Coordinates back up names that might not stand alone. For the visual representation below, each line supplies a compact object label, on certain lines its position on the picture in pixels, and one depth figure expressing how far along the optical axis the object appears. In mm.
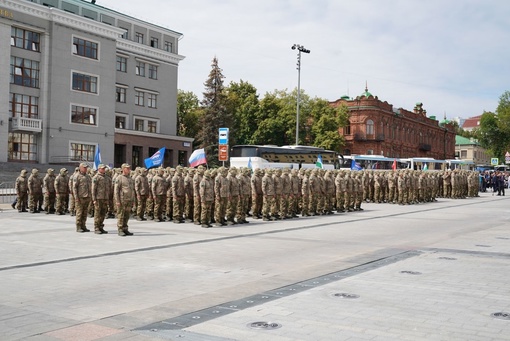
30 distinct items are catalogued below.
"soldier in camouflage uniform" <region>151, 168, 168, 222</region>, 19672
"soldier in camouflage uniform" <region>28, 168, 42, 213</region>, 22906
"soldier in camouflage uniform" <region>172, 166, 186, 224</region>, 19031
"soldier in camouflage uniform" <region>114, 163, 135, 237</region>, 15070
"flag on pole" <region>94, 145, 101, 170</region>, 24328
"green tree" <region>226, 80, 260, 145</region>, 75875
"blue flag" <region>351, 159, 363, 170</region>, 45425
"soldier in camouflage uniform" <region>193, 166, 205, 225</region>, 18531
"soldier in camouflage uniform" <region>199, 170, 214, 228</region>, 18016
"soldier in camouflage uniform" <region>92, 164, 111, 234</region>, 15414
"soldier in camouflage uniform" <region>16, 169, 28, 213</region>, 23172
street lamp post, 49219
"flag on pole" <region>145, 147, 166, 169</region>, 23609
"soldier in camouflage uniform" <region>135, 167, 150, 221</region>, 19938
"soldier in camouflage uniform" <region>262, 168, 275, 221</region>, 20719
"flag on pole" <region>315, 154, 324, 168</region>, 38969
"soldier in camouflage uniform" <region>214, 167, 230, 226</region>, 18312
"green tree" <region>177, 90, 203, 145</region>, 78438
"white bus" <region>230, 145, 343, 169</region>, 40562
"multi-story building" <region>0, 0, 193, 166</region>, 43000
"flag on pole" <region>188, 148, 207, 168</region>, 24194
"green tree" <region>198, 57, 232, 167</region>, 65438
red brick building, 81500
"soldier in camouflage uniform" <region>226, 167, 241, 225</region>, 18781
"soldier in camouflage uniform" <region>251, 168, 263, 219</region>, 21156
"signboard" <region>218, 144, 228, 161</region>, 28580
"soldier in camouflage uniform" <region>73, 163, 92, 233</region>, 15670
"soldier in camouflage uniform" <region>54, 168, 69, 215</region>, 21969
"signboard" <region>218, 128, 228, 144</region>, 28531
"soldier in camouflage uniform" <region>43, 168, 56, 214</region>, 22625
